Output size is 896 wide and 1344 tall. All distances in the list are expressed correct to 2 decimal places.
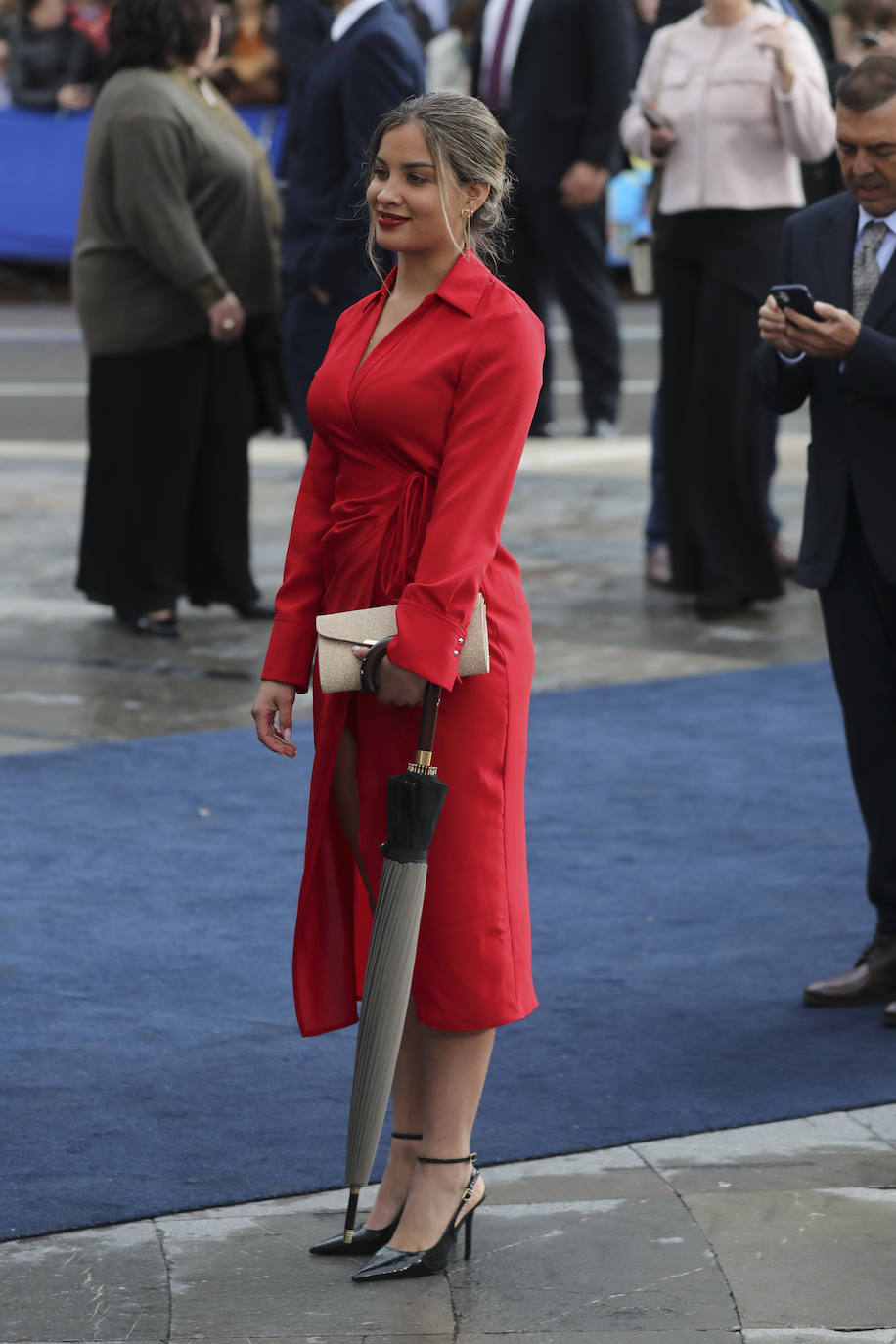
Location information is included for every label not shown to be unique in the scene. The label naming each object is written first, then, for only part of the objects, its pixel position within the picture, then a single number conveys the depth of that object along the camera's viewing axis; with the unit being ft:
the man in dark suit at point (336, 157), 51.62
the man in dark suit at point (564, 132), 72.90
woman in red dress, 22.17
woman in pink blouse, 51.75
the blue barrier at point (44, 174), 121.19
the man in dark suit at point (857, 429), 29.60
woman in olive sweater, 49.42
